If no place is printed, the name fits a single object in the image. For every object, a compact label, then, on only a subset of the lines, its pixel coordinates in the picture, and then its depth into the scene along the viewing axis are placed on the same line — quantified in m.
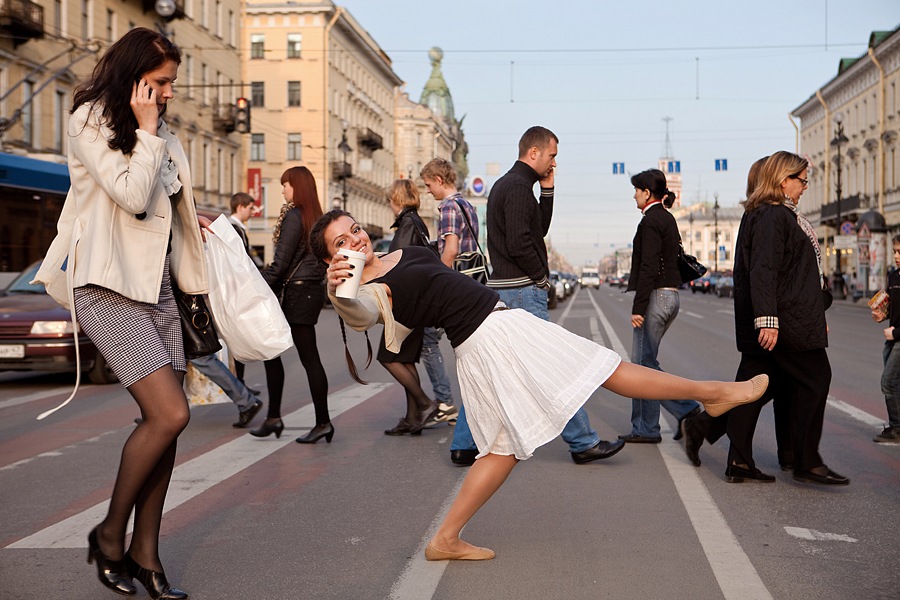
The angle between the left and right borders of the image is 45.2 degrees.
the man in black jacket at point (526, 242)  6.79
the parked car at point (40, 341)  11.70
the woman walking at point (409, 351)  8.09
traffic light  31.48
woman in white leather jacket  3.78
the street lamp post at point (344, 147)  48.66
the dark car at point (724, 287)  63.12
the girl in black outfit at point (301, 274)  7.57
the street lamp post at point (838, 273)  44.73
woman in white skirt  4.31
